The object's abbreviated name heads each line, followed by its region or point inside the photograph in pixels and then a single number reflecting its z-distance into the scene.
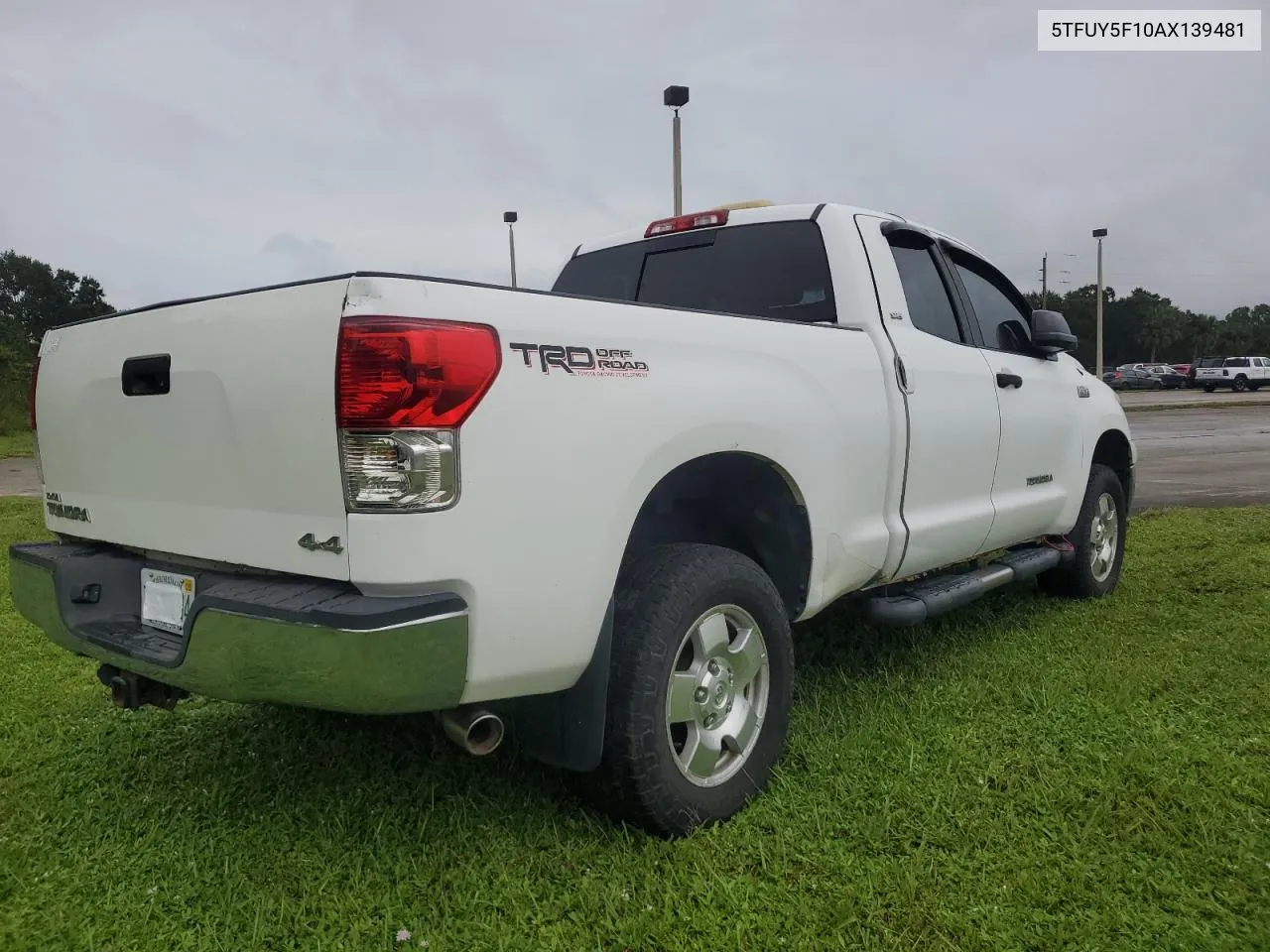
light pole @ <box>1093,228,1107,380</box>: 36.56
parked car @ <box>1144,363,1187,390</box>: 50.50
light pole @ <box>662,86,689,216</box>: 12.46
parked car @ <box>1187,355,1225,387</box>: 45.46
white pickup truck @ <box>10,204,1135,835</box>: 2.03
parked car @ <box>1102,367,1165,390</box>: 51.34
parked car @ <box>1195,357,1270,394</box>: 44.66
